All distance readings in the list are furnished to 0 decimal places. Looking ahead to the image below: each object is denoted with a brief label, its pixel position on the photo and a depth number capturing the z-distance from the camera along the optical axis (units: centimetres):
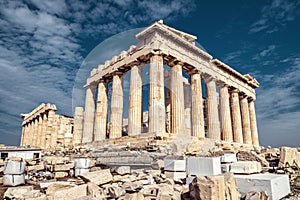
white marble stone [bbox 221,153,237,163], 757
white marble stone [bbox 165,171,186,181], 813
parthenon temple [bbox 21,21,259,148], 1984
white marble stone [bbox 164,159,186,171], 823
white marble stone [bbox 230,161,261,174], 627
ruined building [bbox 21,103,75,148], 3759
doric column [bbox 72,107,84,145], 2898
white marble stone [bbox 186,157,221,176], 648
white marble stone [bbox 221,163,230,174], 699
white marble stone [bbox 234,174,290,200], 495
